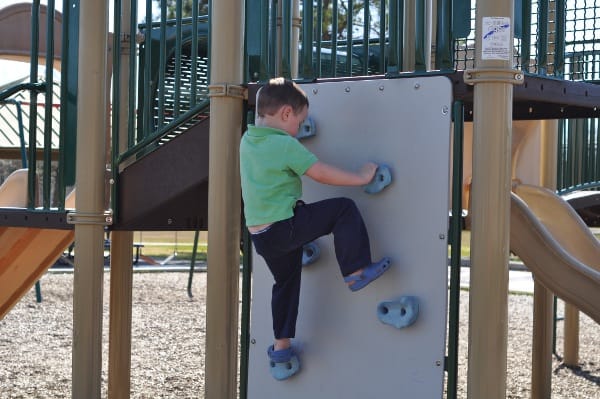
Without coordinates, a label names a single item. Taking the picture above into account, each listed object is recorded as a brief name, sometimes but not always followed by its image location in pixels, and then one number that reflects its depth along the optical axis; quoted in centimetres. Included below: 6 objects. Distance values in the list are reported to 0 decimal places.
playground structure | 307
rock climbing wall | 321
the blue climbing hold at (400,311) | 321
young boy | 329
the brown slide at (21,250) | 593
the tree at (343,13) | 2028
